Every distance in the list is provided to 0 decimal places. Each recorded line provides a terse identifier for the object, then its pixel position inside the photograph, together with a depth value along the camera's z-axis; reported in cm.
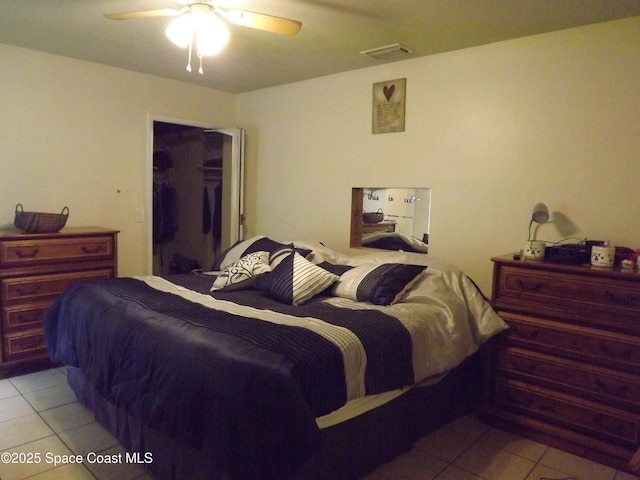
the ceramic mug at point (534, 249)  252
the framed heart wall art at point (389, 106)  334
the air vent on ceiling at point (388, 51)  297
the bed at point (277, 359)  156
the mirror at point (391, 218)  330
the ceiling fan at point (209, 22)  208
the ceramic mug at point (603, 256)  228
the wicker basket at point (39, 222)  310
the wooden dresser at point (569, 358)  219
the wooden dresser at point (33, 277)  304
